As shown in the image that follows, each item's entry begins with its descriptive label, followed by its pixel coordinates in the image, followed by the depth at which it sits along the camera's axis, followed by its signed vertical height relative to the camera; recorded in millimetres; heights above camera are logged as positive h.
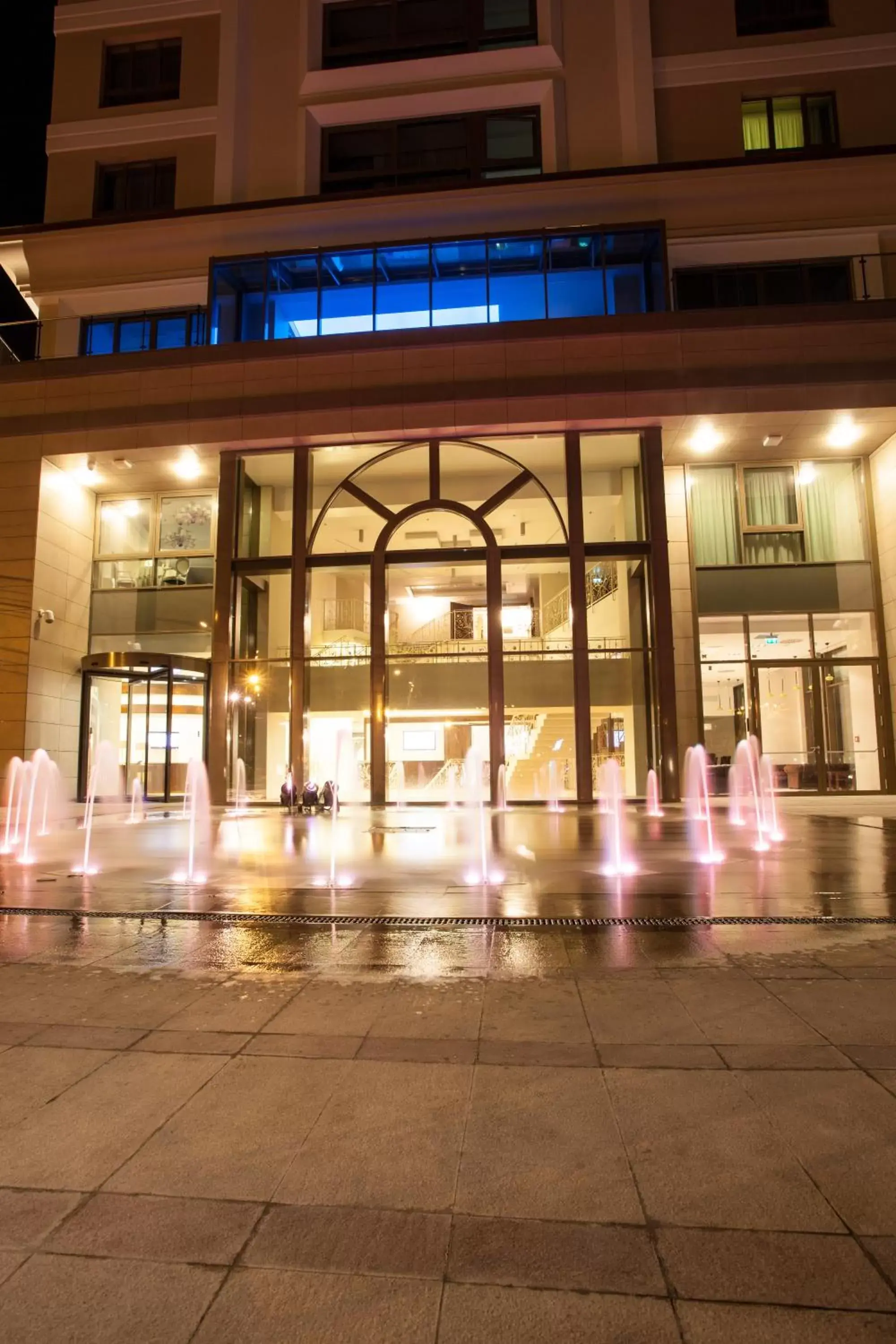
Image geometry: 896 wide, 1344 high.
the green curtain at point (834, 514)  22250 +7259
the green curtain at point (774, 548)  22391 +6357
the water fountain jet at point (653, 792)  19938 -346
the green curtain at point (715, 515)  22594 +7385
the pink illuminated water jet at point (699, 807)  11133 -684
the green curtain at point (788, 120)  23219 +18936
